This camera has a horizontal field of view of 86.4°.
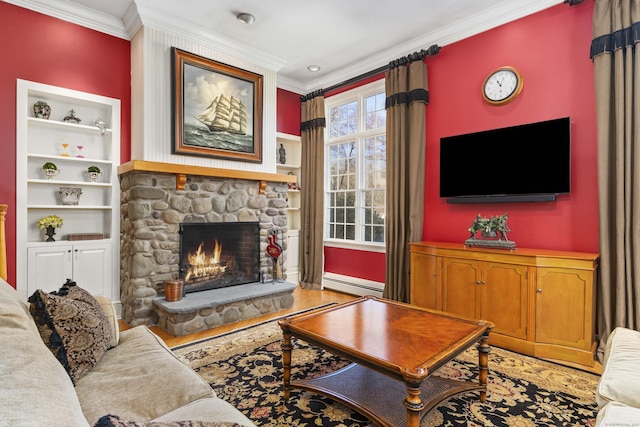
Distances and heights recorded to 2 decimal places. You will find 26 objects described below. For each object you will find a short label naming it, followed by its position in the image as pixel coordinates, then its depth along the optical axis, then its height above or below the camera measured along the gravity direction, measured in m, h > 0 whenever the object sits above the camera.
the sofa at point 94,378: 0.61 -0.63
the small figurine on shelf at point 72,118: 3.49 +0.96
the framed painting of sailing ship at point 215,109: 3.68 +1.20
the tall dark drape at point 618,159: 2.61 +0.43
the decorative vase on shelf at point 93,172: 3.60 +0.42
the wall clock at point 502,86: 3.33 +1.29
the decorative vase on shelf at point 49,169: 3.33 +0.42
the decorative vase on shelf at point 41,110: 3.31 +1.00
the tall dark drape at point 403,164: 3.97 +0.59
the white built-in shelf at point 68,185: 3.20 +0.25
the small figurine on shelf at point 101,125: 3.62 +0.93
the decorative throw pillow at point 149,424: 0.57 -0.43
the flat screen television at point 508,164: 2.99 +0.48
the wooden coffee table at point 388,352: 1.63 -0.70
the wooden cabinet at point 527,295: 2.62 -0.69
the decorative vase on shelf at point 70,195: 3.44 +0.17
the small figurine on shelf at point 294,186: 5.40 +0.43
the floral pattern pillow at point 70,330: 1.40 -0.51
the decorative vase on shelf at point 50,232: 3.32 -0.20
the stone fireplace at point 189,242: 3.37 -0.32
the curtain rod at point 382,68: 3.89 +1.84
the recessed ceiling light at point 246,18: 3.47 +2.01
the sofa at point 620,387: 1.23 -0.71
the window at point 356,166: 4.64 +0.68
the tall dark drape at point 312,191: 5.12 +0.34
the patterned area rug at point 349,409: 1.91 -1.15
